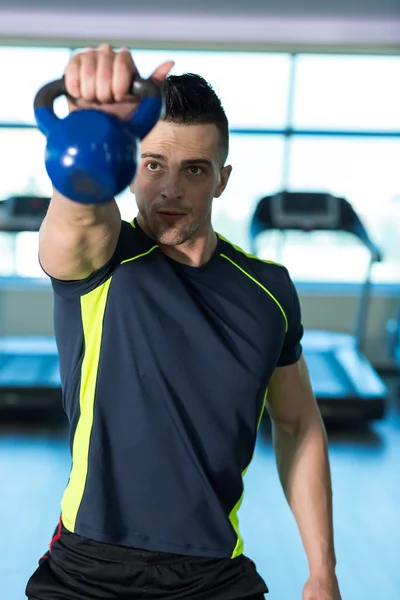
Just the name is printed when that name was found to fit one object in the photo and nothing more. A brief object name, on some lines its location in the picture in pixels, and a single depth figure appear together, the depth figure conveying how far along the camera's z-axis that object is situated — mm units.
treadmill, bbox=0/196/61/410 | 3779
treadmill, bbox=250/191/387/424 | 4008
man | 1155
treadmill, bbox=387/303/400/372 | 4547
